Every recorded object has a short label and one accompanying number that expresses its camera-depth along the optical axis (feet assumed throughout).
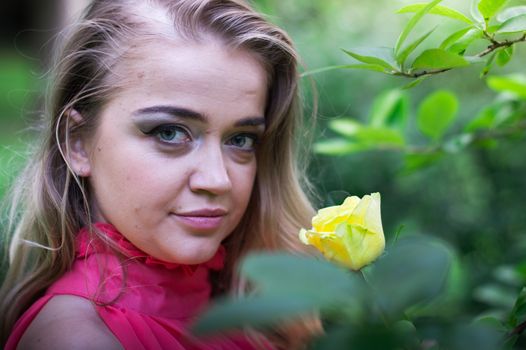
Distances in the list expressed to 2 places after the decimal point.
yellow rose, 2.89
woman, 4.06
